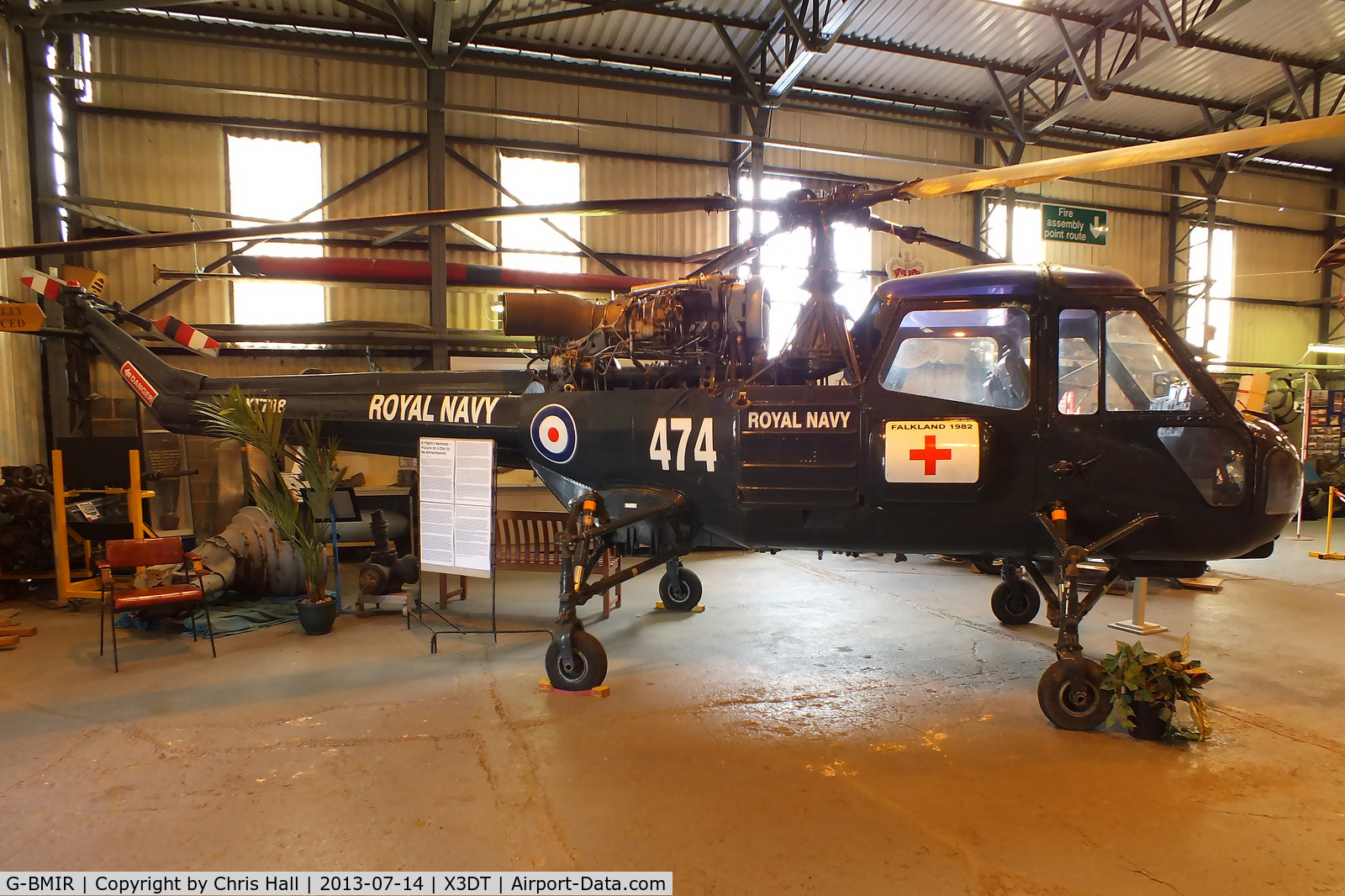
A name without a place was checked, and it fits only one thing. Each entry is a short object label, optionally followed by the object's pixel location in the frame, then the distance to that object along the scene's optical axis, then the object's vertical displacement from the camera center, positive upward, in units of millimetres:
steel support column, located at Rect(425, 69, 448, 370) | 9602 +3171
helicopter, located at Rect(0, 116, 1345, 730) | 3887 -93
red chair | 4910 -1125
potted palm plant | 5605 -527
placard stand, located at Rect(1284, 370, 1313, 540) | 11133 -762
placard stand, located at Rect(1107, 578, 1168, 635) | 5840 -1776
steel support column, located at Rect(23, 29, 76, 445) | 8547 +2653
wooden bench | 6340 -1247
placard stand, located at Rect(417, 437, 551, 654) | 5117 -702
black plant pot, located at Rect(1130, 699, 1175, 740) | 3824 -1748
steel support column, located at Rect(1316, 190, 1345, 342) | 17703 +3461
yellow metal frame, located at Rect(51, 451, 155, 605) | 5809 -1077
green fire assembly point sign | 13984 +3925
